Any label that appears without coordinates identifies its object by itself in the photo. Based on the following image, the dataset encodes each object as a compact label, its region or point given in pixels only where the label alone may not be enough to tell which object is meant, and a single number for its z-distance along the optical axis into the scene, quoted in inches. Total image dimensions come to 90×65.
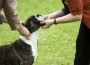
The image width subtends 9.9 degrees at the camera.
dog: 293.0
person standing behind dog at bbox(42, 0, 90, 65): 274.7
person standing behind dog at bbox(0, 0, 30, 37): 270.0
